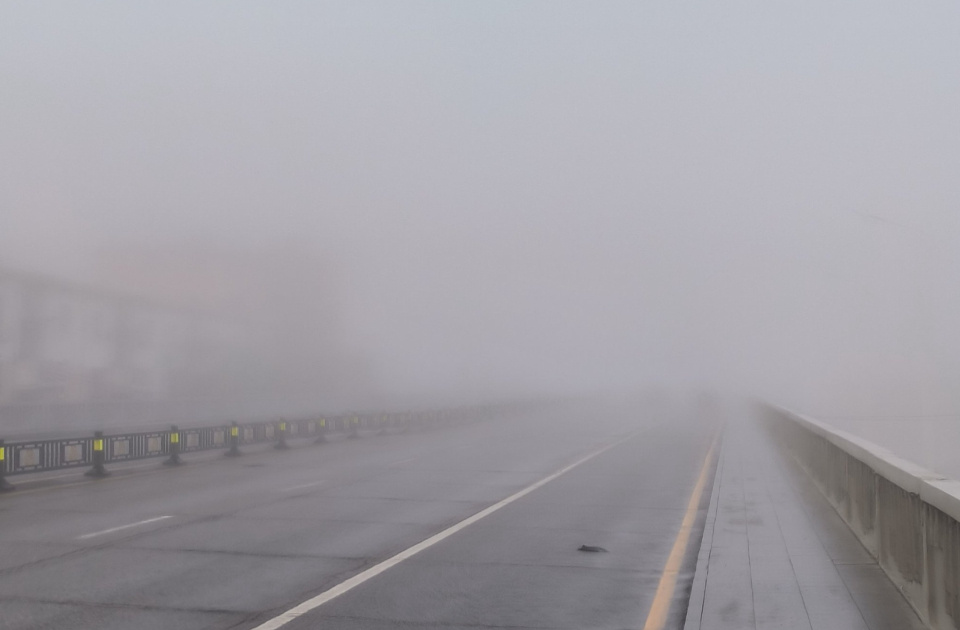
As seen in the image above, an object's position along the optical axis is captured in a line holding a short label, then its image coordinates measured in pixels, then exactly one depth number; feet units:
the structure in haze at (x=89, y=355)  139.54
